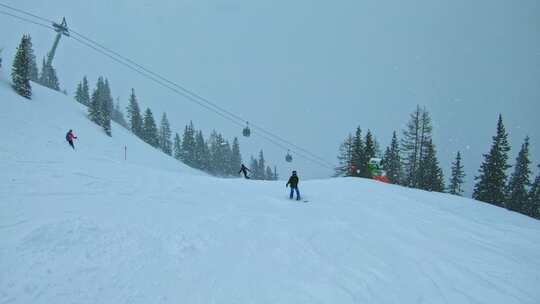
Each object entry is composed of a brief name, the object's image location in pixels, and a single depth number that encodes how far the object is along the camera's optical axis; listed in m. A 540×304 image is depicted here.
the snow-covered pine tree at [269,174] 89.82
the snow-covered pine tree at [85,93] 81.94
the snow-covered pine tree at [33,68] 81.06
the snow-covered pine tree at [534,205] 41.00
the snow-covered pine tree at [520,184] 41.66
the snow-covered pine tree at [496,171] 38.84
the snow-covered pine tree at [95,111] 53.81
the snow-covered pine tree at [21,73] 42.06
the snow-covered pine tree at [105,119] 52.32
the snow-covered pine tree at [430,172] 44.62
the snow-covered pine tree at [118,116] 96.04
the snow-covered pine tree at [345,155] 52.53
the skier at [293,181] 18.43
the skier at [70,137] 28.33
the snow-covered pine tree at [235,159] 81.69
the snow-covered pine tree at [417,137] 45.50
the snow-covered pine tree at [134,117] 73.69
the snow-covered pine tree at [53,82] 84.79
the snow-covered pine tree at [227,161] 80.44
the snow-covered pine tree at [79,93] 82.56
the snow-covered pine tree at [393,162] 51.44
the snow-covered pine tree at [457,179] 48.81
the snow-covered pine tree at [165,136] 85.56
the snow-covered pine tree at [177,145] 80.94
